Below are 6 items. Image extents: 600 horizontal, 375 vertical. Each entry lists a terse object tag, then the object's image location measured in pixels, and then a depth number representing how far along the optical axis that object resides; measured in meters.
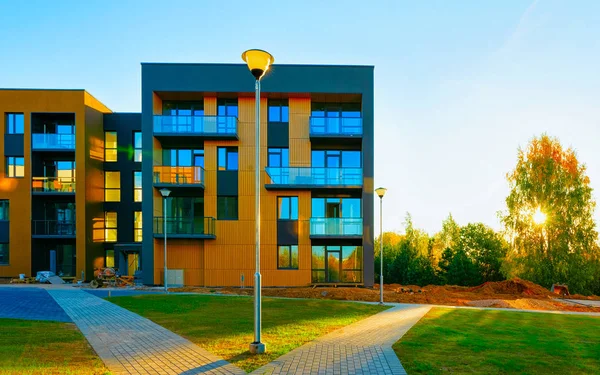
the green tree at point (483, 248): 41.34
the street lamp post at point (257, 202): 7.41
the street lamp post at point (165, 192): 20.19
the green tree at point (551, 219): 30.11
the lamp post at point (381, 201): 17.23
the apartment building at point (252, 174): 23.94
